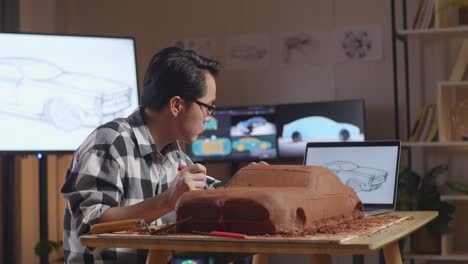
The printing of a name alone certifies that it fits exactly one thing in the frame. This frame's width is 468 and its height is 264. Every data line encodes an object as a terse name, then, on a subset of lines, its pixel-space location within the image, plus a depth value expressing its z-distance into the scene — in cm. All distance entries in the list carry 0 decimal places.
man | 179
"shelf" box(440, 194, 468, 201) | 409
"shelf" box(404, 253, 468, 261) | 413
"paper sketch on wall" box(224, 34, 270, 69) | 508
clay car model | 140
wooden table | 127
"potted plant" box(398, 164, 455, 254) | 420
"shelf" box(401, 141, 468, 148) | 404
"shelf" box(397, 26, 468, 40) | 409
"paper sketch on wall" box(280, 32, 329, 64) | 494
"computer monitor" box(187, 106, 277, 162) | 473
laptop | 243
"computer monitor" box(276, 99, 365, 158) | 452
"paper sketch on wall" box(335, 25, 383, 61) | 484
